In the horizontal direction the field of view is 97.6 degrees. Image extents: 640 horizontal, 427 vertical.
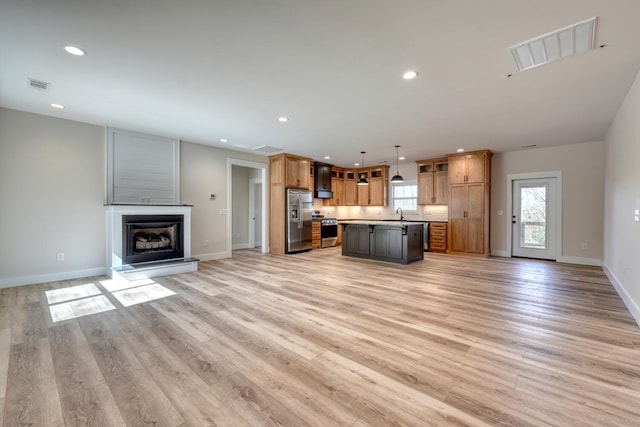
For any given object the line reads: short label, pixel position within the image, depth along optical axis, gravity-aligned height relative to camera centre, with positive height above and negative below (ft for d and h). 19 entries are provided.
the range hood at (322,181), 29.01 +3.27
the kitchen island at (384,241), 19.75 -2.19
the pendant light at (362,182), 24.47 +2.62
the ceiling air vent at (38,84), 10.94 +5.11
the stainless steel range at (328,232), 28.89 -2.16
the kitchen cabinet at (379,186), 31.07 +2.90
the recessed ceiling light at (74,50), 8.63 +5.06
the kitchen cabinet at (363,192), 32.04 +2.28
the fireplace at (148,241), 16.14 -1.83
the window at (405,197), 29.81 +1.62
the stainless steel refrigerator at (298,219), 24.81 -0.71
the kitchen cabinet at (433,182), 26.35 +2.89
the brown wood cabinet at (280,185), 24.63 +2.42
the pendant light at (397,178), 22.30 +2.69
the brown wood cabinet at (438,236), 25.53 -2.30
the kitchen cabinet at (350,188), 32.63 +2.77
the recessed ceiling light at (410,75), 10.02 +5.00
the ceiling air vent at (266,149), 22.08 +5.13
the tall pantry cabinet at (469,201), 23.38 +0.89
